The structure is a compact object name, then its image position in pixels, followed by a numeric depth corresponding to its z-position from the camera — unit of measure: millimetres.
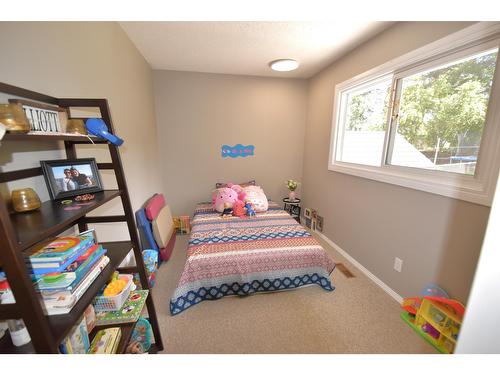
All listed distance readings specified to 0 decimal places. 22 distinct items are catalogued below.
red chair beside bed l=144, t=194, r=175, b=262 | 2184
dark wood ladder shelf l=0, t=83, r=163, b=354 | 487
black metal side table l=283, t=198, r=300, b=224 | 3343
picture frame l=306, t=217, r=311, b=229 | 3316
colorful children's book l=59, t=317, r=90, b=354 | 759
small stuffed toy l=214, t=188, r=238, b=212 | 2719
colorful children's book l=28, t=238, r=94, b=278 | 682
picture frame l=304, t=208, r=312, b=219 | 3312
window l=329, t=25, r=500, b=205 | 1221
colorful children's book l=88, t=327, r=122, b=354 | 889
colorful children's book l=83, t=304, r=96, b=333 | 950
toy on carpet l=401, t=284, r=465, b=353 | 1291
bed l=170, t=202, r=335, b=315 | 1679
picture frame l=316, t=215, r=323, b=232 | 3004
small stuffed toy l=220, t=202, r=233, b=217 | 2645
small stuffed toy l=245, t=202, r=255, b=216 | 2580
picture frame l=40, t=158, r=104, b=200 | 829
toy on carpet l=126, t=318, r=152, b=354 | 1214
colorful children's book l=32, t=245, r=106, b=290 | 671
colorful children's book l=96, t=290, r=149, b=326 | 1033
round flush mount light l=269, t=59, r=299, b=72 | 2498
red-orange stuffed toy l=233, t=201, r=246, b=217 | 2592
